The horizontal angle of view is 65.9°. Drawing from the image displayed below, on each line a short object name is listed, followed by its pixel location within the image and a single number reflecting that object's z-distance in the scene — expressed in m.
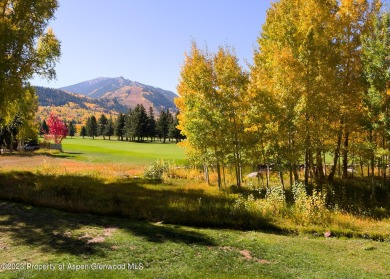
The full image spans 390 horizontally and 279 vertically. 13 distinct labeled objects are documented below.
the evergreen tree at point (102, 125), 138.12
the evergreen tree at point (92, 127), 140.00
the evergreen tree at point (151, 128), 108.94
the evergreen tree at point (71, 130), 162.25
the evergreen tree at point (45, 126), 151.73
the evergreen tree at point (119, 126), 120.32
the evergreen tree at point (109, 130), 131.88
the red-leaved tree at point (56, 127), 60.50
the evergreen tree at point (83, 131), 148.50
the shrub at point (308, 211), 14.72
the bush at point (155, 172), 25.34
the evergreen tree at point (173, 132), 104.12
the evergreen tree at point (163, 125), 113.81
